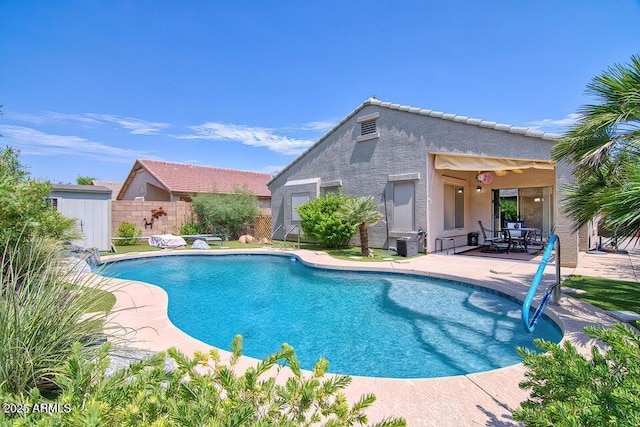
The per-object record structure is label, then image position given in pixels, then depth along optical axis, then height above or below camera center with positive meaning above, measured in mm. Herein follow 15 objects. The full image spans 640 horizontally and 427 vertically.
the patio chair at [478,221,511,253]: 14618 -1440
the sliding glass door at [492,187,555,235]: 18672 +559
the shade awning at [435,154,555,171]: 11586 +2160
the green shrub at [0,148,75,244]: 4660 +234
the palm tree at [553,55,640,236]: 5441 +1500
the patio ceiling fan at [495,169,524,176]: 16166 +2355
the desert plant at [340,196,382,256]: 14227 +40
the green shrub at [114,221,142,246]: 18422 -1104
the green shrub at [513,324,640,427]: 1696 -1132
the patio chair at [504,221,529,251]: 14270 -1044
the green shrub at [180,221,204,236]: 21016 -854
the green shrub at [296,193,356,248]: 15383 -312
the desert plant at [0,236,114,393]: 2525 -1049
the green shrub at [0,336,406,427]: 1468 -1033
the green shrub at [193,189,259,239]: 20703 +347
